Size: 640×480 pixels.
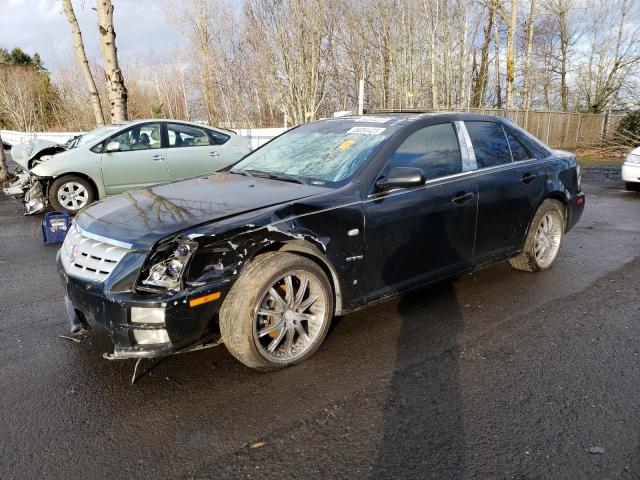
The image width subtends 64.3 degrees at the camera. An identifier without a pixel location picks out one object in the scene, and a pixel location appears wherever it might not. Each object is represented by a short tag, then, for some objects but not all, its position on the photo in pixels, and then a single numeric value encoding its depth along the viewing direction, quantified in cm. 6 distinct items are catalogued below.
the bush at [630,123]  2349
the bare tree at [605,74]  3003
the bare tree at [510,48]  2244
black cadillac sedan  287
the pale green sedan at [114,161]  838
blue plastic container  651
